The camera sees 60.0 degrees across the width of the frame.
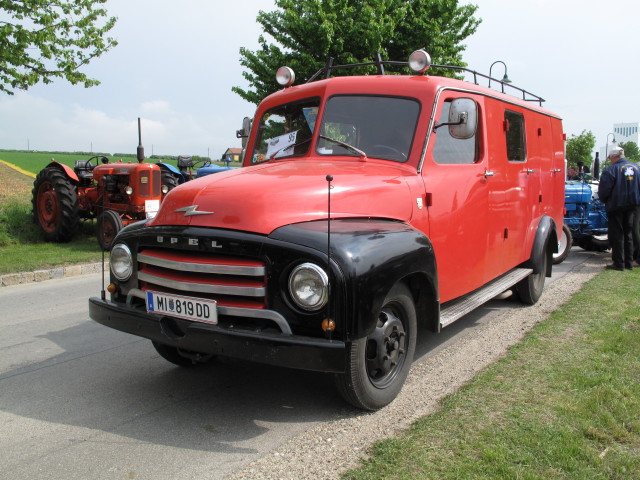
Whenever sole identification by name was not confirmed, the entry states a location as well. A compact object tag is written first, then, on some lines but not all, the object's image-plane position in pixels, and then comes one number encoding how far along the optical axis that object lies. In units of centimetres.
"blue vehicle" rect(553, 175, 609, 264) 1099
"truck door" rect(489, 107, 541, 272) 537
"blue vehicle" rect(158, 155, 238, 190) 1316
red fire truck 311
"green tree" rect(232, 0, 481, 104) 1539
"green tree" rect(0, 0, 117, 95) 1072
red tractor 1171
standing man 905
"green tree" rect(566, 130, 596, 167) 4419
